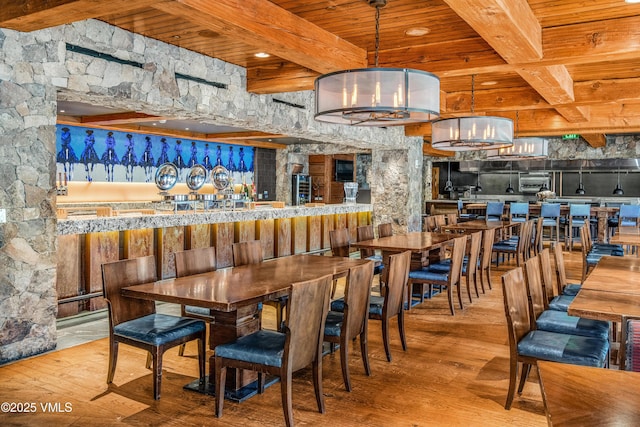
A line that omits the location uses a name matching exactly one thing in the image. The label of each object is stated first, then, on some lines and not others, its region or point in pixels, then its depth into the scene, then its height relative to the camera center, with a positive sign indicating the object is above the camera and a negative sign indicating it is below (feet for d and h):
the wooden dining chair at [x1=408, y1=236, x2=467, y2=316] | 18.04 -3.19
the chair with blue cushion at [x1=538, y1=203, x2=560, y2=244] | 37.52 -2.12
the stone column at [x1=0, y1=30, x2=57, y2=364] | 13.17 -0.39
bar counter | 17.48 -2.28
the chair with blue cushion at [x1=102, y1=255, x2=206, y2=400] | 11.10 -3.15
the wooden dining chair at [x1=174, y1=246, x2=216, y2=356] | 13.62 -2.19
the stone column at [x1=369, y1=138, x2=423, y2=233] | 36.65 -0.18
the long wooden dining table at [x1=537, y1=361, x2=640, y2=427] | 4.71 -2.12
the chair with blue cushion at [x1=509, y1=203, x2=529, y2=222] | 39.52 -1.90
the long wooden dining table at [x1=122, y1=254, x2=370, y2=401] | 10.34 -2.28
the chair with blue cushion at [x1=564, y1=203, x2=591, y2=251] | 36.42 -2.12
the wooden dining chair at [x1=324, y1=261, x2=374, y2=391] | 11.57 -3.16
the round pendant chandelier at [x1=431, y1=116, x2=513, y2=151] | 19.43 +2.05
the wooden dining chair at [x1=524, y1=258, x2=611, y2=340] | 11.39 -3.14
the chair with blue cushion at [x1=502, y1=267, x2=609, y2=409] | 9.80 -3.17
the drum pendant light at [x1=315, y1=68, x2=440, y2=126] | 11.28 +2.06
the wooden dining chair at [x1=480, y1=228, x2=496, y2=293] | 21.38 -2.76
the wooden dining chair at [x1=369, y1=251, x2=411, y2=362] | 13.21 -2.96
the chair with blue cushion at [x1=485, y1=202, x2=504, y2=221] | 40.09 -1.84
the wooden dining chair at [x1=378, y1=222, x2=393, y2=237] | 23.11 -2.05
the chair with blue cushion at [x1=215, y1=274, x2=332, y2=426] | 9.64 -3.17
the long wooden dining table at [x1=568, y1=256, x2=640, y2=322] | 8.87 -2.18
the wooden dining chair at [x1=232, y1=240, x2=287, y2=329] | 15.01 -2.21
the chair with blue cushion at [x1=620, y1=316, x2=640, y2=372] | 9.48 -3.04
